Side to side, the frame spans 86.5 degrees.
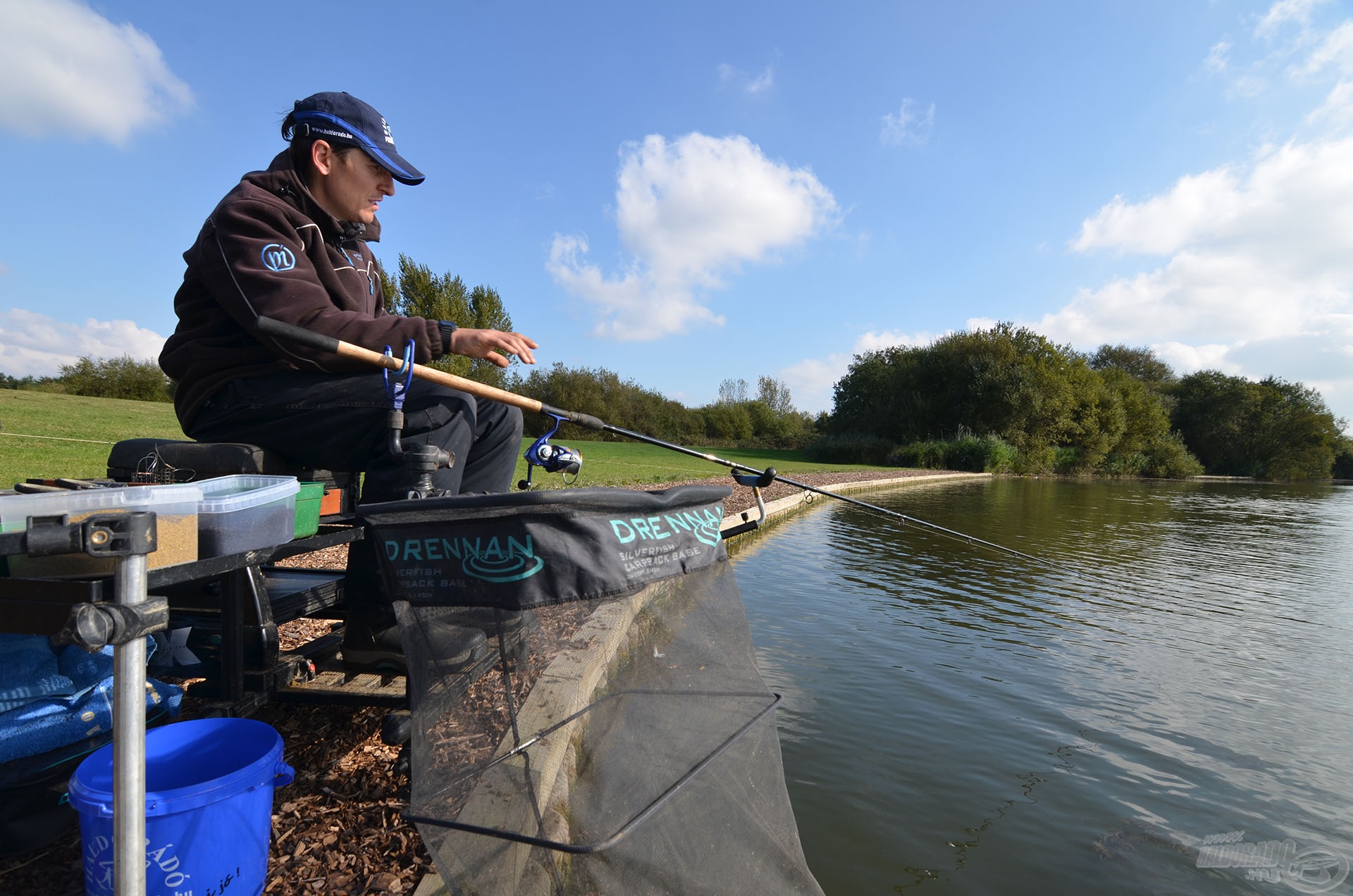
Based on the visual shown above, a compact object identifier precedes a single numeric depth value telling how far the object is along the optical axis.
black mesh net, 1.60
